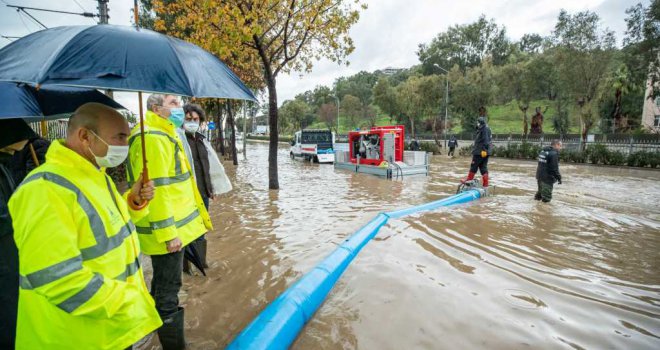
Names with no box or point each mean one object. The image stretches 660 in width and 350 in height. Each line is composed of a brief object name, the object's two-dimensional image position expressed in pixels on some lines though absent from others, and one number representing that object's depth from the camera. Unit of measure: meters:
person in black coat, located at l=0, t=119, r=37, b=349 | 2.01
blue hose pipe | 2.47
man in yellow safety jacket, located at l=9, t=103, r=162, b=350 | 1.39
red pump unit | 14.22
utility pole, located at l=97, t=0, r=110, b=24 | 9.62
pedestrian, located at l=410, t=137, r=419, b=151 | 29.59
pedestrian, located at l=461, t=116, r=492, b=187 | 9.02
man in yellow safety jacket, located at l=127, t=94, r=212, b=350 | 2.55
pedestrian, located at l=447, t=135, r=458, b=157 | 28.64
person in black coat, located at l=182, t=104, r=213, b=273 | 4.15
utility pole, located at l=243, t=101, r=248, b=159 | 24.71
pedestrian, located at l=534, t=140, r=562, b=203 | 8.30
